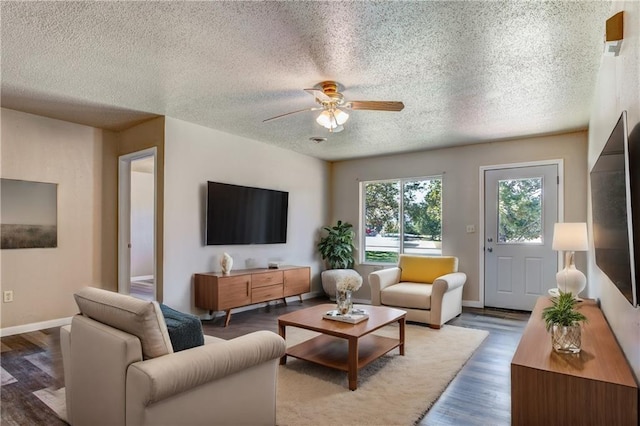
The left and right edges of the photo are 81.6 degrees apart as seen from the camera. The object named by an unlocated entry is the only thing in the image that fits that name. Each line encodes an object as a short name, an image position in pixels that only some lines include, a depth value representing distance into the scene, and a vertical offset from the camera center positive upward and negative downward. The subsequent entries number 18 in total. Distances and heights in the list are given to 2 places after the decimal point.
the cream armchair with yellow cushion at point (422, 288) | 4.29 -0.89
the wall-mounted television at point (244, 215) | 4.77 +0.05
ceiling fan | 3.12 +0.97
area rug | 2.29 -1.23
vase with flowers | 3.24 -0.66
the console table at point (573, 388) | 1.51 -0.74
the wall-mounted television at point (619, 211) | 1.32 +0.02
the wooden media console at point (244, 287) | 4.38 -0.88
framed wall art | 4.01 +0.06
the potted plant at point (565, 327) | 1.92 -0.58
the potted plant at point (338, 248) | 6.27 -0.52
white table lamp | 3.26 -0.28
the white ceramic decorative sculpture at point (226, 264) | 4.62 -0.57
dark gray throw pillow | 1.81 -0.56
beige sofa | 1.53 -0.69
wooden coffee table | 2.71 -1.09
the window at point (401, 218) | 5.95 -0.01
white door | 4.99 -0.25
